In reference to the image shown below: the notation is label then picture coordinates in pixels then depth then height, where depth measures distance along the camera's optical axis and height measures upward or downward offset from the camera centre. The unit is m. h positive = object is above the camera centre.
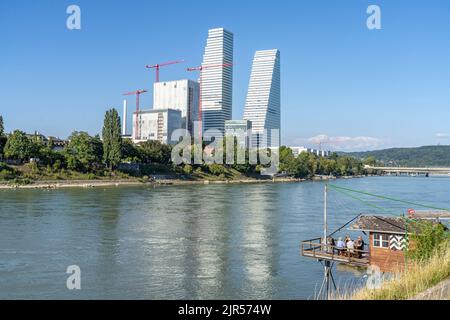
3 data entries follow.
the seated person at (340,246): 25.02 -5.03
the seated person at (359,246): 25.66 -5.10
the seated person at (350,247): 24.95 -4.97
